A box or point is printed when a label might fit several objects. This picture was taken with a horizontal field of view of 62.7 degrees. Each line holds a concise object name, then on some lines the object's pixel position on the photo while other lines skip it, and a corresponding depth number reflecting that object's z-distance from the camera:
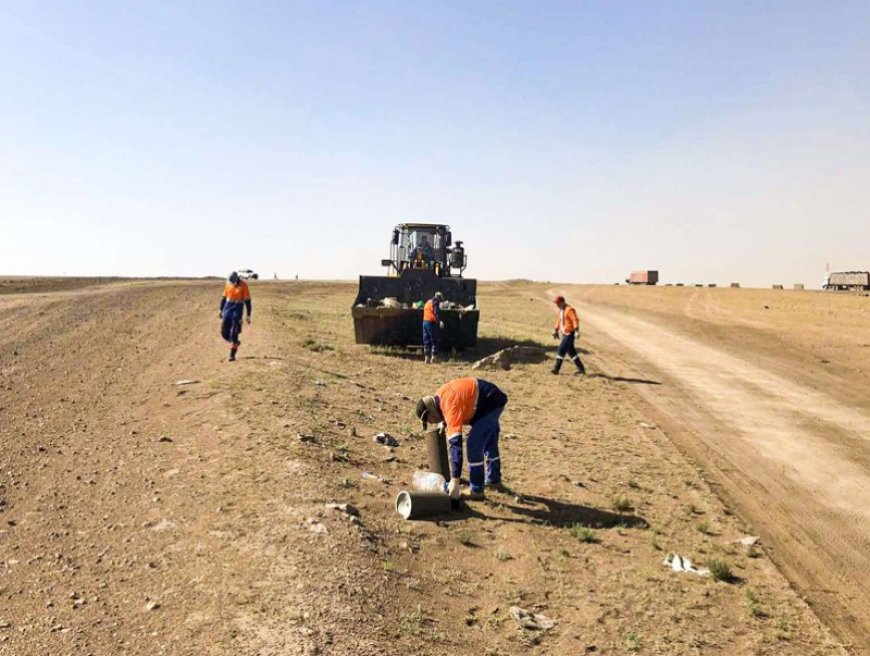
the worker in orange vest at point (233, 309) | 16.59
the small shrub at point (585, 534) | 7.98
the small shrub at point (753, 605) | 6.46
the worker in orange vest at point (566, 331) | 17.80
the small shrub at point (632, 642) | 5.79
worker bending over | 8.38
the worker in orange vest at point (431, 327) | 18.88
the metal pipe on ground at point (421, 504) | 8.10
